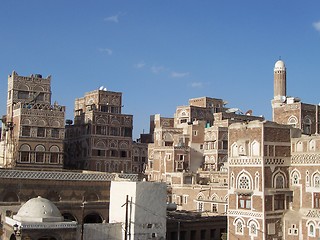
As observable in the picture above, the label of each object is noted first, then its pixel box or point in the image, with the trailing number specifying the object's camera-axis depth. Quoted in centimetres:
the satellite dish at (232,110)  9839
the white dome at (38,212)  3981
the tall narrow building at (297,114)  5556
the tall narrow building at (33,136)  7050
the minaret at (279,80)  6662
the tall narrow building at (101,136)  8225
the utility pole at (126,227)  4233
